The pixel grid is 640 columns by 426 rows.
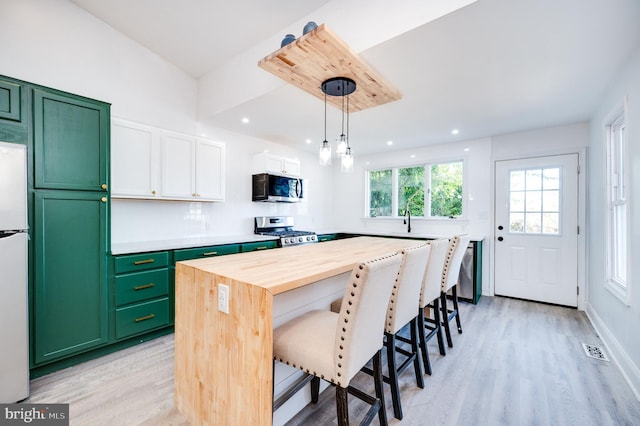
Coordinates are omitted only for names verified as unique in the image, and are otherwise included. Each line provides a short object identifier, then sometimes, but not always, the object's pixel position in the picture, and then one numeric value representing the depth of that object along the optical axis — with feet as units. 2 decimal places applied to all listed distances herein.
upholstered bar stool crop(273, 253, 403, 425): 3.79
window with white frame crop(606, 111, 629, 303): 8.02
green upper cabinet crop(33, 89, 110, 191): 6.59
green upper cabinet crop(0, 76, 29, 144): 6.08
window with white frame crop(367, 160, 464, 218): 14.58
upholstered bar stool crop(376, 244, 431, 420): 5.26
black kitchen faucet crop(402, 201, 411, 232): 15.68
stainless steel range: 12.59
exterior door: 11.72
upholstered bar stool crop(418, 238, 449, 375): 6.64
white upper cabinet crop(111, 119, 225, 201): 8.75
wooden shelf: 5.39
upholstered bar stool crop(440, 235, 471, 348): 8.17
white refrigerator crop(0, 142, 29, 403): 5.49
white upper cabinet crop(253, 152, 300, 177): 13.48
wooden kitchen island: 3.83
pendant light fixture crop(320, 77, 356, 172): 6.84
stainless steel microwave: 13.23
